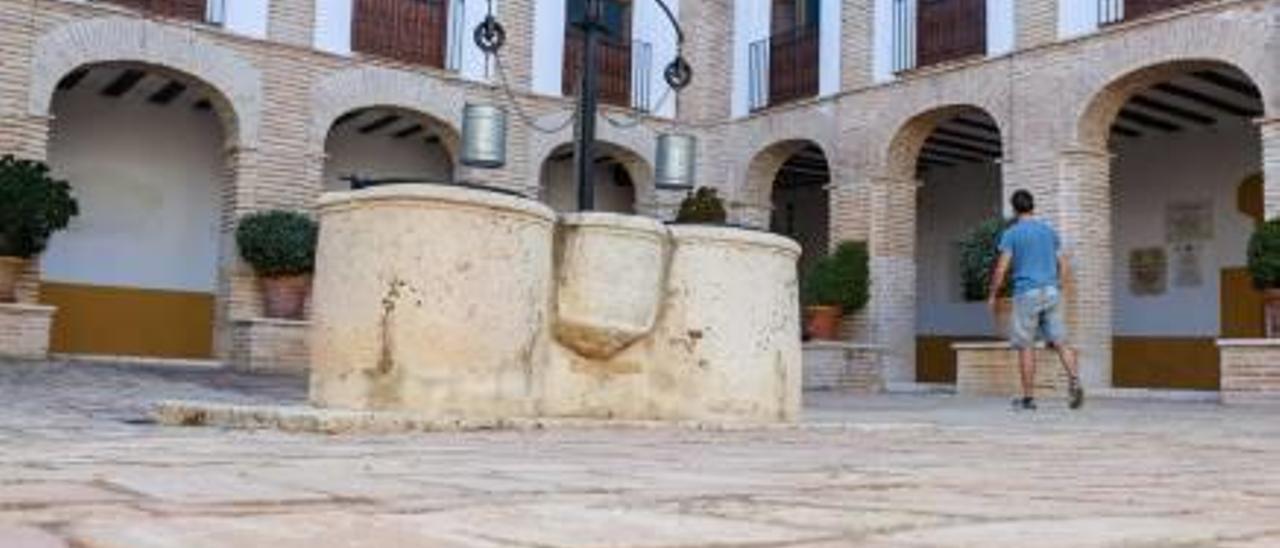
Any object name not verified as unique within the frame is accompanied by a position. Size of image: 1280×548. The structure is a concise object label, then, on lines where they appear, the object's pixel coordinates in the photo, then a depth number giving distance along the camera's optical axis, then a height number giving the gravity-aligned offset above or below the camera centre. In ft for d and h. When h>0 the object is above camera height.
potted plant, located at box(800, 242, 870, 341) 58.03 +2.65
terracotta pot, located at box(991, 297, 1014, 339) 52.47 +1.58
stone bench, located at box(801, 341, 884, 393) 57.72 -0.43
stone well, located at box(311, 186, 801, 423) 20.02 +0.53
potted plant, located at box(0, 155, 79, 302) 46.91 +4.04
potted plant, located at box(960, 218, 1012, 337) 51.44 +3.46
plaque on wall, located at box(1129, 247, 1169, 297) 62.54 +3.90
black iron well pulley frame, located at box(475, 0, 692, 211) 26.07 +4.17
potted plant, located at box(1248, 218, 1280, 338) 43.11 +2.90
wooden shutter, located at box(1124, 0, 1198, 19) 49.30 +12.03
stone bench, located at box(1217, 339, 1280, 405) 43.11 -0.18
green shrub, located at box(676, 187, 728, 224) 56.34 +5.63
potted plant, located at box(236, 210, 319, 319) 53.06 +3.20
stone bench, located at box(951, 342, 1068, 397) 50.14 -0.40
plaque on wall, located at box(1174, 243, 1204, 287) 61.00 +4.07
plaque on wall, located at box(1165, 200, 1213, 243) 60.70 +5.91
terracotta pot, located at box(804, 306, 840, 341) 58.65 +1.34
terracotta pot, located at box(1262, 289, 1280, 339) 44.02 +1.52
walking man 35.42 +1.75
